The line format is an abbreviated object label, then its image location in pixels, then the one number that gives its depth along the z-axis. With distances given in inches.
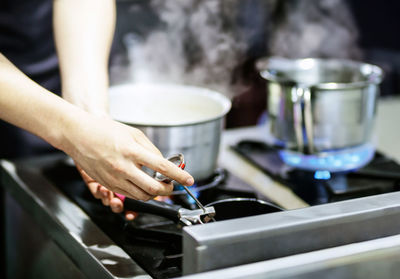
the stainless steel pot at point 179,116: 64.1
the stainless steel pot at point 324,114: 68.2
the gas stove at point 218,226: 53.4
